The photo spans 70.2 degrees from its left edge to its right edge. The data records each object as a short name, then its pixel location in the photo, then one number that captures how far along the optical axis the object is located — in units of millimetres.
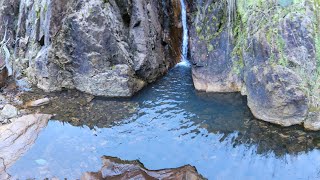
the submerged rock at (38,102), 7893
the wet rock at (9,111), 7332
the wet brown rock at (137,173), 5108
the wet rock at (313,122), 6090
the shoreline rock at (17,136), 5768
